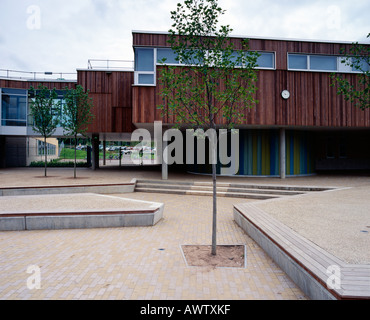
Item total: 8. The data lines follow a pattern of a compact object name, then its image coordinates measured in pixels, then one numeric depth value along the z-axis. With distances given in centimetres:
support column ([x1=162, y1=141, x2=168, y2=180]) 1442
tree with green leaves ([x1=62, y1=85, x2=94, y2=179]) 1534
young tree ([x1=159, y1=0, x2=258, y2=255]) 530
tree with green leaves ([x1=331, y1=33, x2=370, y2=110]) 807
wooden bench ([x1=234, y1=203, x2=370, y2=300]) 294
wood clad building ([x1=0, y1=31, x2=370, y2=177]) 1365
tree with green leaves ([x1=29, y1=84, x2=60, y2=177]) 1586
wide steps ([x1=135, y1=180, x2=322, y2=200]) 1119
